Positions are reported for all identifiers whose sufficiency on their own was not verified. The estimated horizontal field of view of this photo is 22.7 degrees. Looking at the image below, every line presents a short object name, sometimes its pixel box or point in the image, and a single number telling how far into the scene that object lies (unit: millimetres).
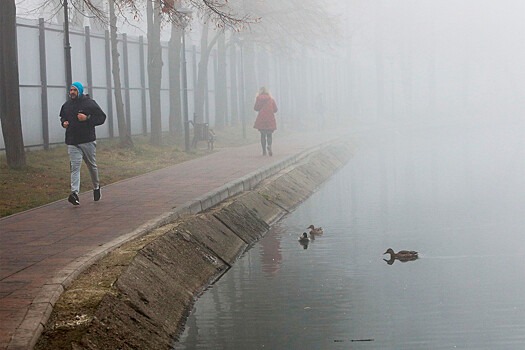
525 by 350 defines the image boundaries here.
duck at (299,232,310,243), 17797
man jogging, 19000
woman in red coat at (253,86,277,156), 32188
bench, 36062
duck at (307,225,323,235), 18500
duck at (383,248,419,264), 15672
